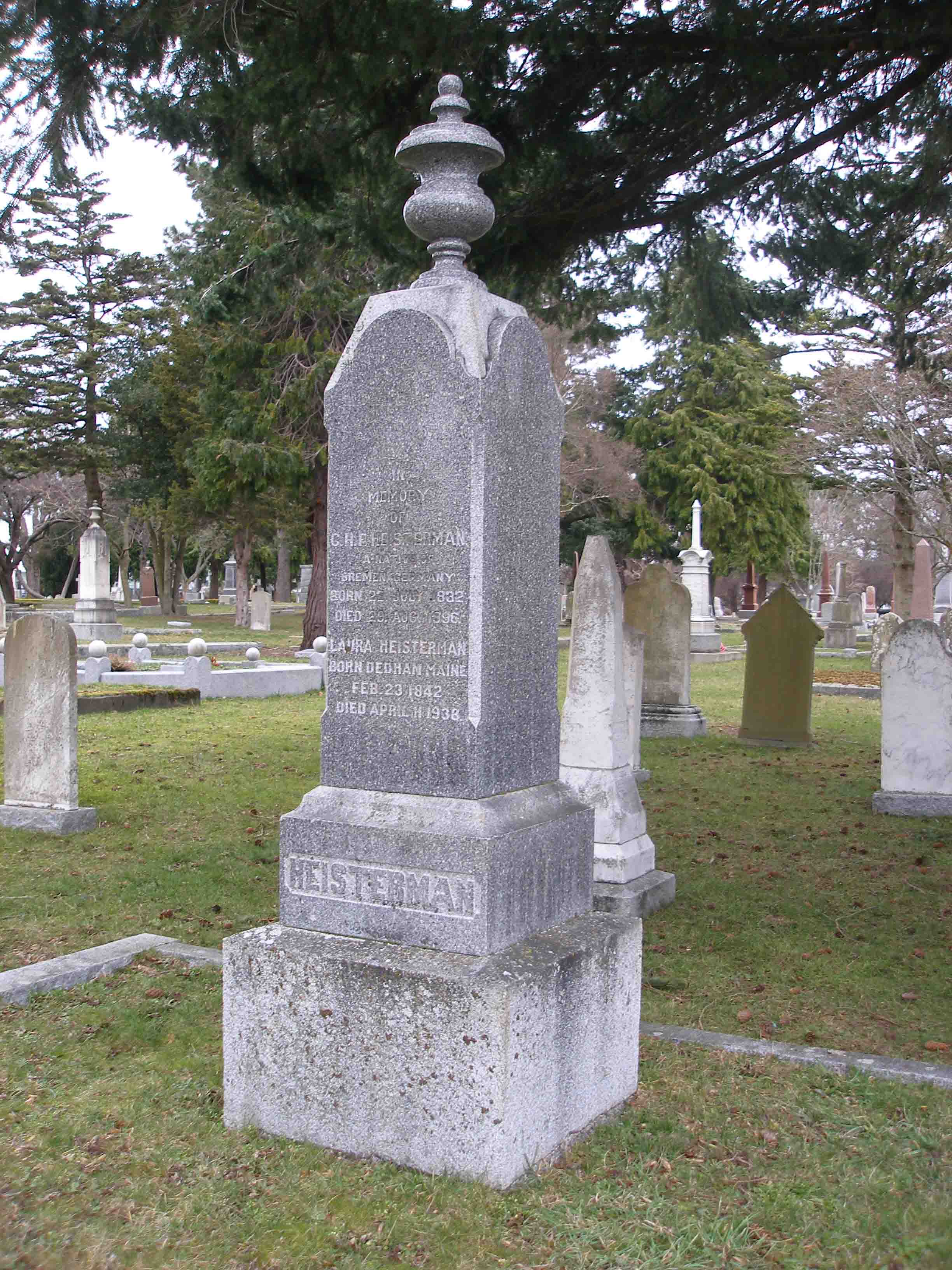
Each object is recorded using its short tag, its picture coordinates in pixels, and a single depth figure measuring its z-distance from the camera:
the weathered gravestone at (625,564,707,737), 13.33
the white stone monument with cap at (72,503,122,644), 28.97
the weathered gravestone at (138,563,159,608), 61.12
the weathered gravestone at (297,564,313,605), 59.47
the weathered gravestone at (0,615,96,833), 8.38
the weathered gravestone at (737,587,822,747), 12.76
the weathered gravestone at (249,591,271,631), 36.28
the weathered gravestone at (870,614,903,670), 22.36
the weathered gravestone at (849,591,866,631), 34.44
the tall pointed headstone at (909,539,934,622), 26.38
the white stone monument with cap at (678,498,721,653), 29.77
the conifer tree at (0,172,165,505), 36.78
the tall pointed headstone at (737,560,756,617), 47.69
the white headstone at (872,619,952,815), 9.32
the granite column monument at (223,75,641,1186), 3.53
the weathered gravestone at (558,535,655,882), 6.91
